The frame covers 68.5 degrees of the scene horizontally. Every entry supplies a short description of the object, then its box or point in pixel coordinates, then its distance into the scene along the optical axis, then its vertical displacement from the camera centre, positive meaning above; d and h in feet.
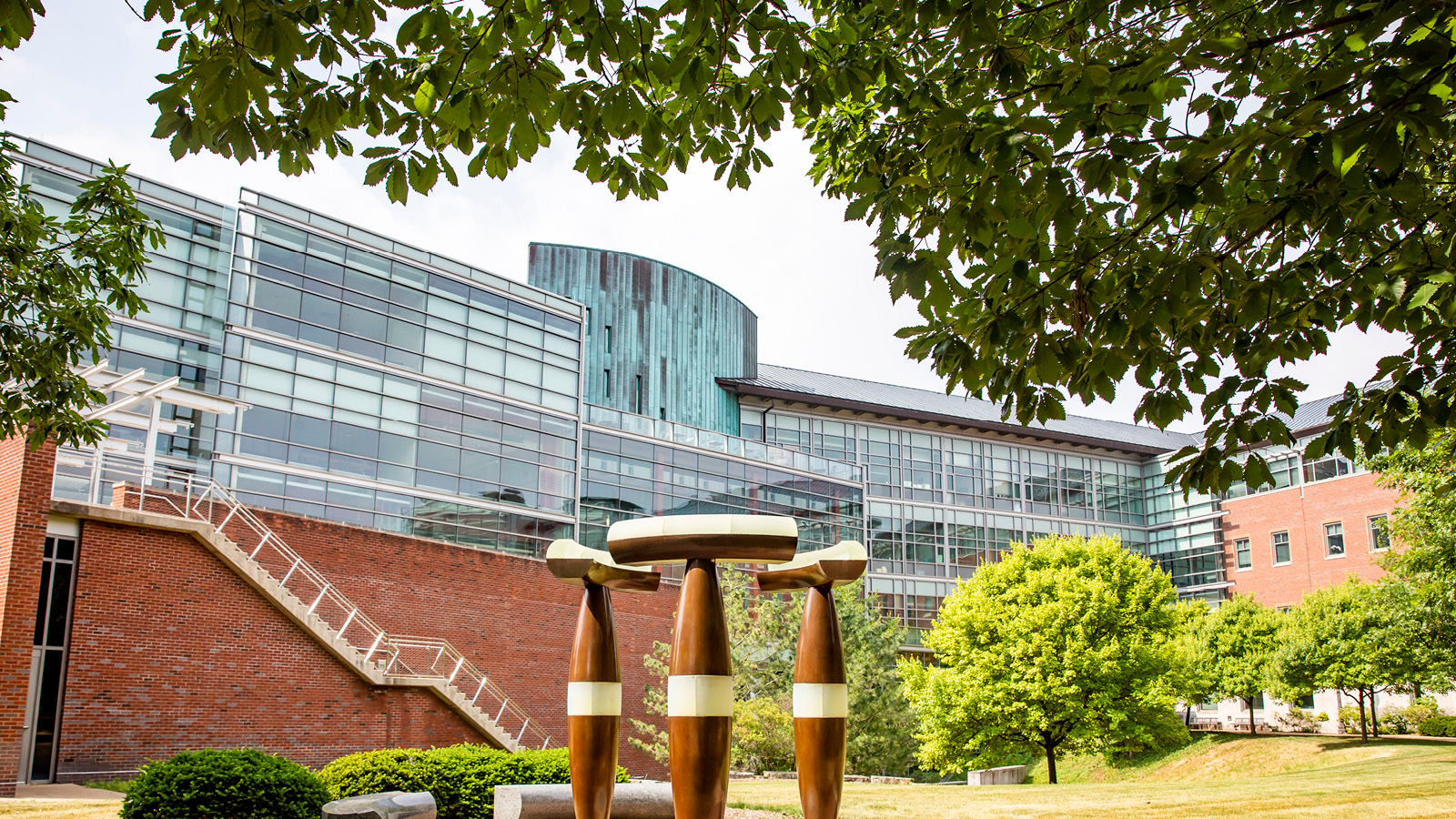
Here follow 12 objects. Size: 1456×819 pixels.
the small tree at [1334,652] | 114.11 -1.56
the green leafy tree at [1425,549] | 63.09 +5.54
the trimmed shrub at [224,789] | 37.45 -5.74
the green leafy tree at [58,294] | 33.19 +10.47
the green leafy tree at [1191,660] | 99.14 -2.44
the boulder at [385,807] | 36.17 -6.06
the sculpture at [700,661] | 27.25 -0.79
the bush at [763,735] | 93.71 -8.93
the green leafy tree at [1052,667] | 96.48 -2.95
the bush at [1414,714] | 126.52 -9.05
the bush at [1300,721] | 144.46 -11.29
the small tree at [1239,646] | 131.23 -1.28
